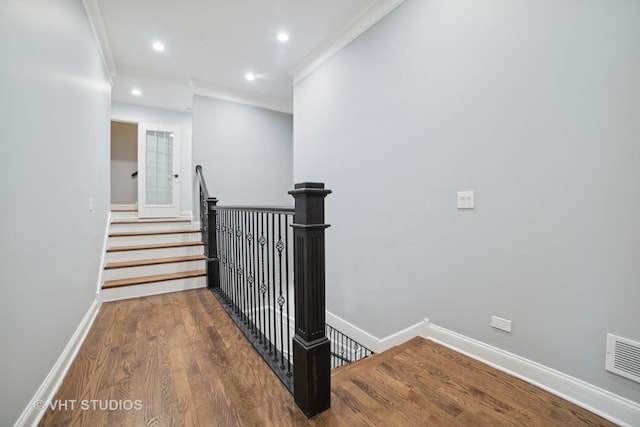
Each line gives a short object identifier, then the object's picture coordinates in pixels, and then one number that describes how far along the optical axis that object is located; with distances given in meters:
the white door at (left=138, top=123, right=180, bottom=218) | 5.00
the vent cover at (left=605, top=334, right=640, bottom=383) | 1.25
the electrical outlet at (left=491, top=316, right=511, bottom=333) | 1.67
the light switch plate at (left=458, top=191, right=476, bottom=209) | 1.85
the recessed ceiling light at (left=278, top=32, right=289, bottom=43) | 2.99
